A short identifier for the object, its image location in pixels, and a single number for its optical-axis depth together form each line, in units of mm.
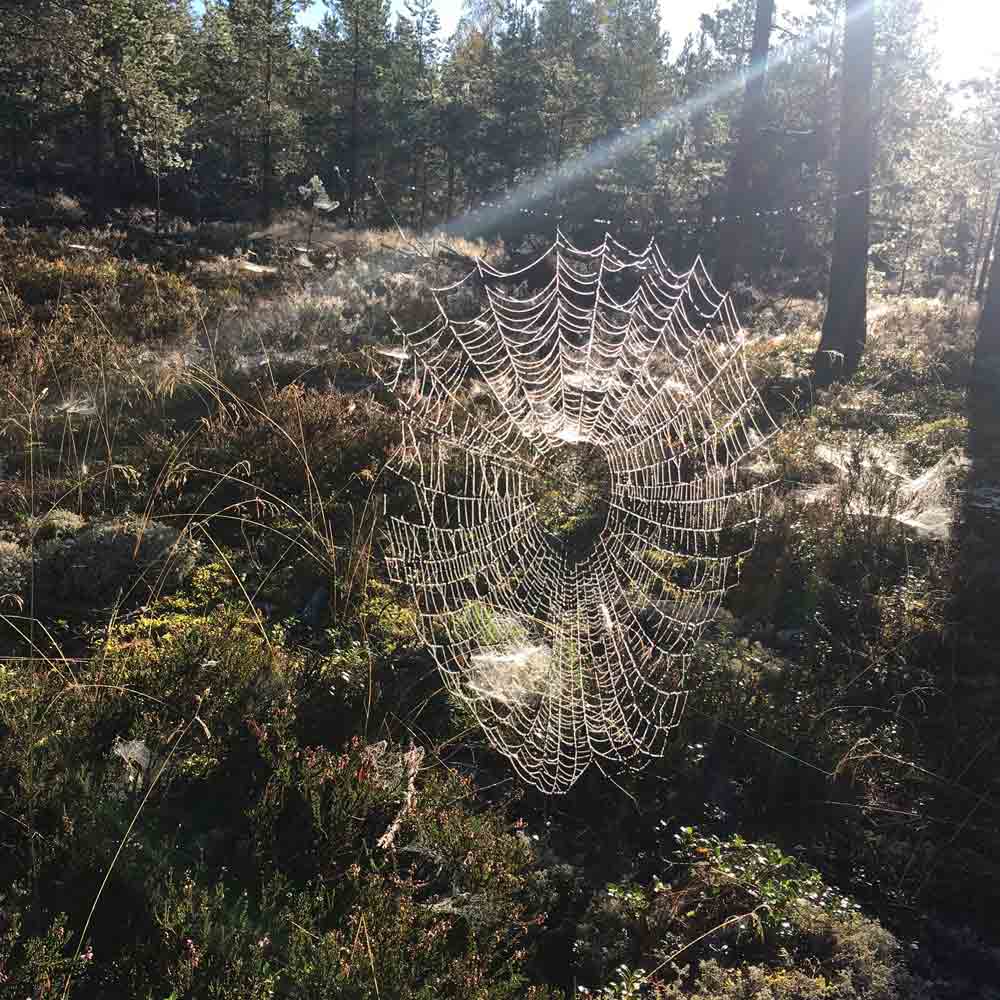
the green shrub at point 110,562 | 4734
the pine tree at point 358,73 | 29156
